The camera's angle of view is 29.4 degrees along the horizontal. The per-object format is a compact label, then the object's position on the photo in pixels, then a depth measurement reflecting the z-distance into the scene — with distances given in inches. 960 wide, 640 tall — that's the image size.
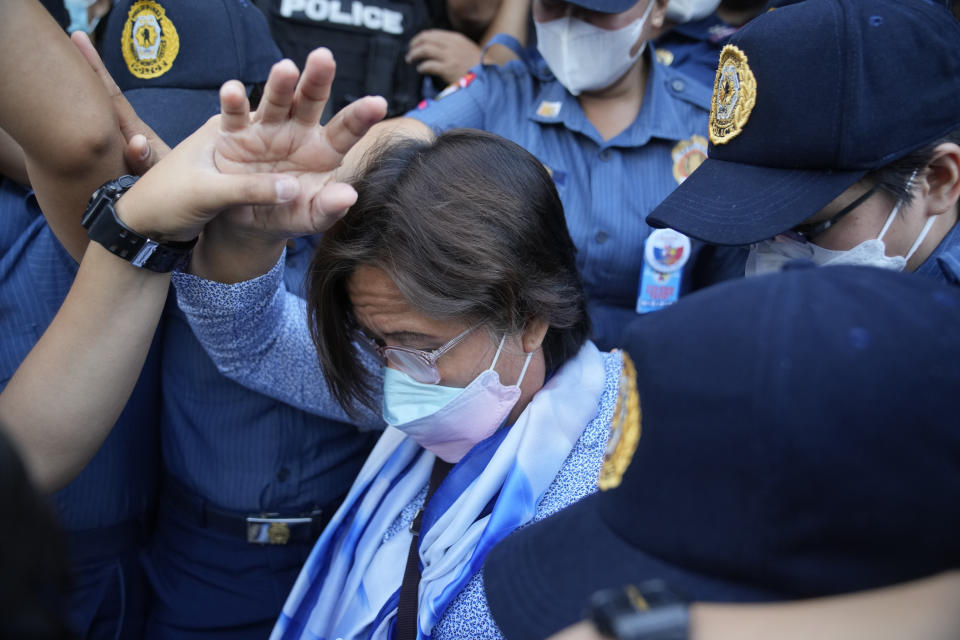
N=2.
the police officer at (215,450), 69.3
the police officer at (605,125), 73.5
